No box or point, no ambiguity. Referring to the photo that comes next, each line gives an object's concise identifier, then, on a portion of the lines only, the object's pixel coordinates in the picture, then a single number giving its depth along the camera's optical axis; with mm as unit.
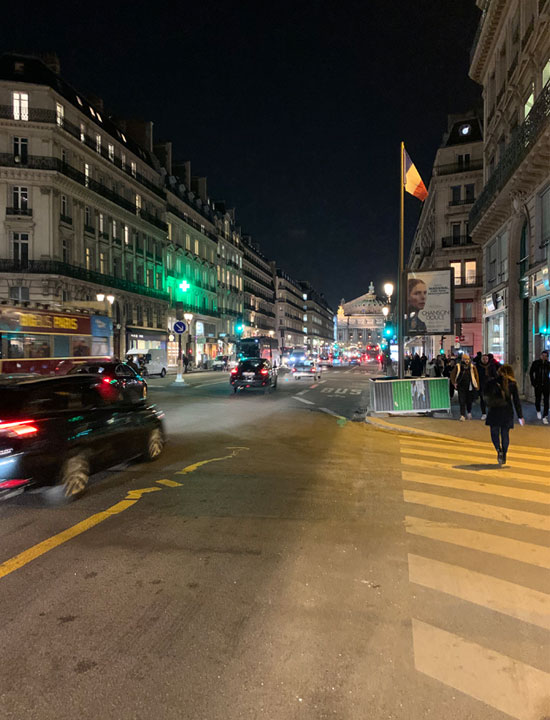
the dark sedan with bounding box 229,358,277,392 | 23797
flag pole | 16016
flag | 16562
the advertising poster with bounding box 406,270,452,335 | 15945
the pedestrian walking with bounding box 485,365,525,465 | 8664
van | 37653
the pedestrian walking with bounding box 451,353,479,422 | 14125
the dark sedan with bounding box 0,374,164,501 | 5832
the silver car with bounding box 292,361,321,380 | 37469
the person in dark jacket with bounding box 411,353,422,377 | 25141
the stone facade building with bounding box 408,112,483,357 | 42688
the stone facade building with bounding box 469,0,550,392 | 17531
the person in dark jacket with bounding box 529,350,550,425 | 13477
